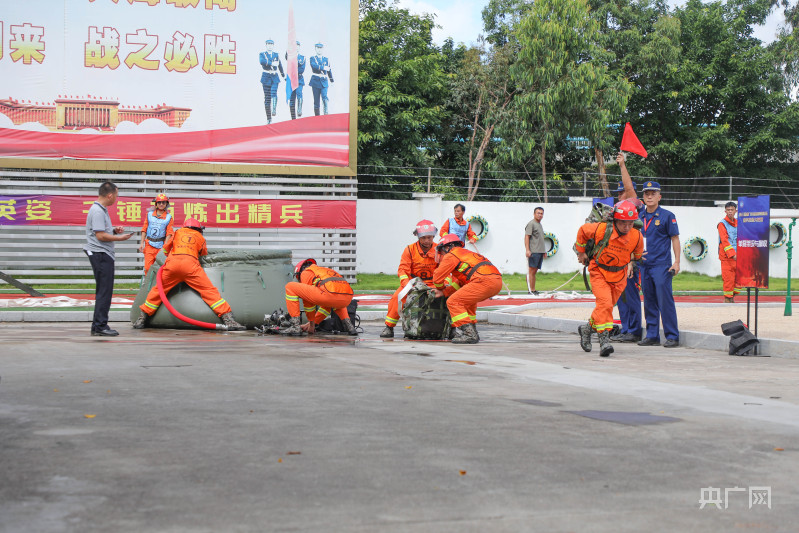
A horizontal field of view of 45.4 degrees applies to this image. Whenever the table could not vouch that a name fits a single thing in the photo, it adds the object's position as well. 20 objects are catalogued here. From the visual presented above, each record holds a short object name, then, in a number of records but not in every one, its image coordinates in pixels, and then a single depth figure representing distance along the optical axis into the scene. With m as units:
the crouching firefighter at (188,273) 12.53
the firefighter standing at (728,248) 18.42
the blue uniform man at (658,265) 11.30
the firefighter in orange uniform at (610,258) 10.36
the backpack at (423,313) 11.81
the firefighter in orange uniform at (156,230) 15.95
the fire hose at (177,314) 12.62
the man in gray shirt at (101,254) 11.73
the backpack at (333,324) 12.51
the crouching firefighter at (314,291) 11.66
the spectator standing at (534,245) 19.91
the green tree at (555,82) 30.66
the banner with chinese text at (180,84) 21.55
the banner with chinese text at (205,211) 21.78
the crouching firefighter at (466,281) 11.26
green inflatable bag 12.93
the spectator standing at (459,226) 18.19
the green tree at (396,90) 31.47
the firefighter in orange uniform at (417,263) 12.28
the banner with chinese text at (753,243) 11.10
